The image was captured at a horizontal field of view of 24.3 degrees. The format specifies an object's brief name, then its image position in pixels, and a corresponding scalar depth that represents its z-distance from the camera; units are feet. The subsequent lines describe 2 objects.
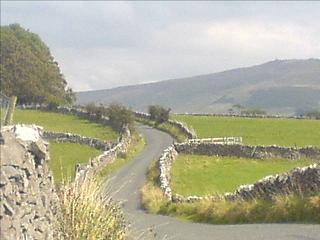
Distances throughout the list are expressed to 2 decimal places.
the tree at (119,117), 260.21
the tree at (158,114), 293.16
